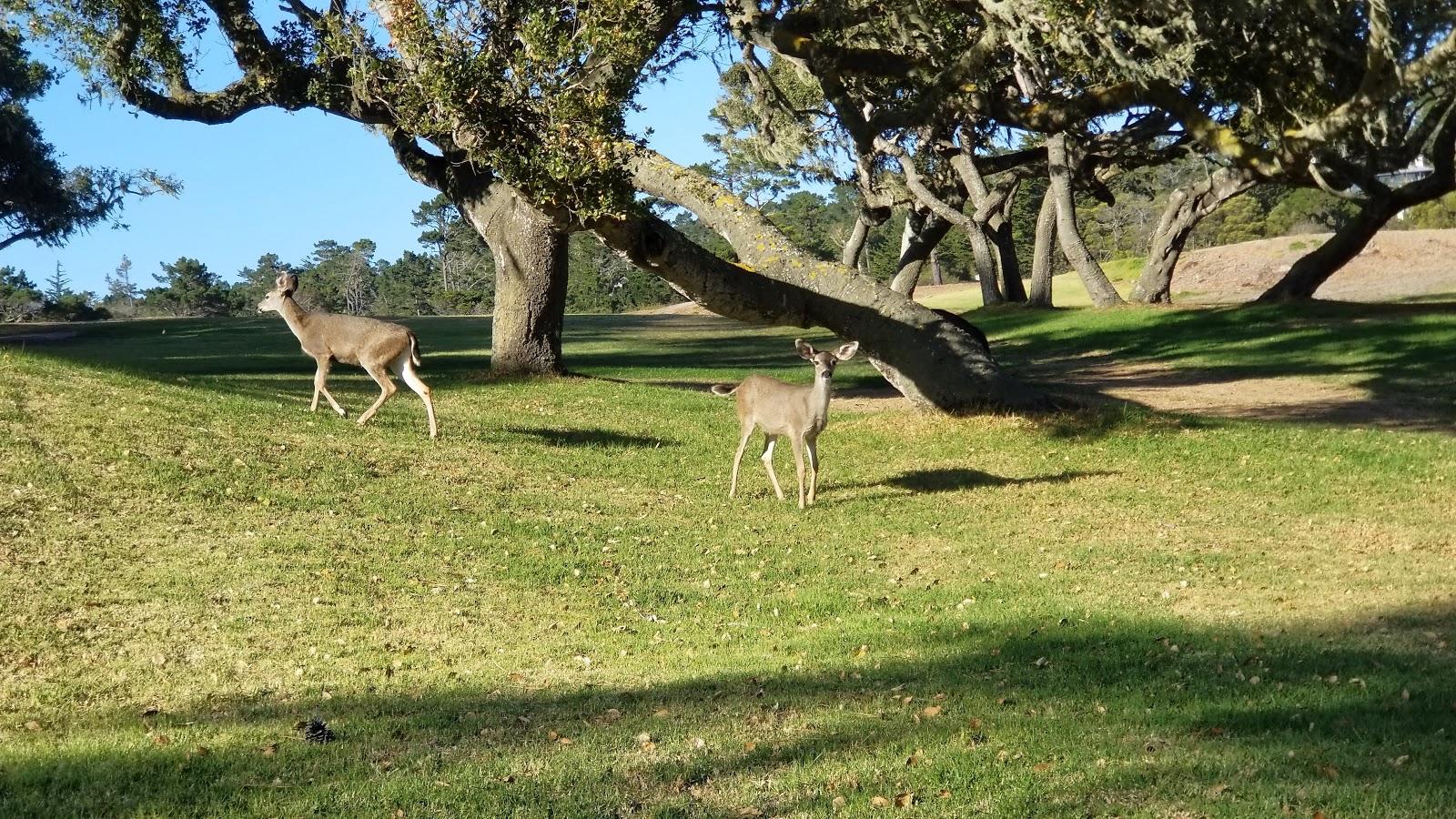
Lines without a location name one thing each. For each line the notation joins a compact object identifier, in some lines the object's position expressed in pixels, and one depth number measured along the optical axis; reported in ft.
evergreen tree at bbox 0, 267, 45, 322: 239.50
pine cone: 25.48
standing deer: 49.83
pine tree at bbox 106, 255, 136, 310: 368.52
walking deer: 57.06
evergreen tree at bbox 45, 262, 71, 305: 253.65
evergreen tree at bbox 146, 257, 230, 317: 302.88
